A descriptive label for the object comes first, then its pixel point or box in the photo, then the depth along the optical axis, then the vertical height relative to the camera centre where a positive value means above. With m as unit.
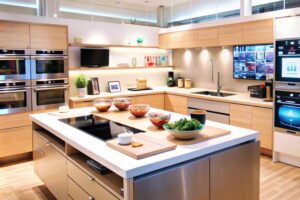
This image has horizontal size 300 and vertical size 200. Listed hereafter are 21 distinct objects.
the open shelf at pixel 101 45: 5.12 +0.69
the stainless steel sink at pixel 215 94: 5.22 -0.27
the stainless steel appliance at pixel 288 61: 3.70 +0.26
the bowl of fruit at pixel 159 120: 2.39 -0.35
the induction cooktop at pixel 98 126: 2.36 -0.43
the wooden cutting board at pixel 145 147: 1.76 -0.45
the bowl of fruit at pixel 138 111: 2.85 -0.32
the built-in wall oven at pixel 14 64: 4.10 +0.26
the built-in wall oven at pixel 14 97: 4.13 -0.24
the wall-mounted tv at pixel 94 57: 5.27 +0.46
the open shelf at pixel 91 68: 5.14 +0.25
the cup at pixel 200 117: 2.37 -0.32
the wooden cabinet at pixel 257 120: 4.12 -0.63
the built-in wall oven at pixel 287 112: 3.74 -0.45
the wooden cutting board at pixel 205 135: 2.03 -0.43
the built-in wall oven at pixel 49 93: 4.43 -0.21
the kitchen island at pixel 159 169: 1.66 -0.63
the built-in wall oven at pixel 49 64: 4.38 +0.28
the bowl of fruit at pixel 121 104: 3.21 -0.27
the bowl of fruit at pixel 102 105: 3.20 -0.29
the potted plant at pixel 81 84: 4.96 -0.06
